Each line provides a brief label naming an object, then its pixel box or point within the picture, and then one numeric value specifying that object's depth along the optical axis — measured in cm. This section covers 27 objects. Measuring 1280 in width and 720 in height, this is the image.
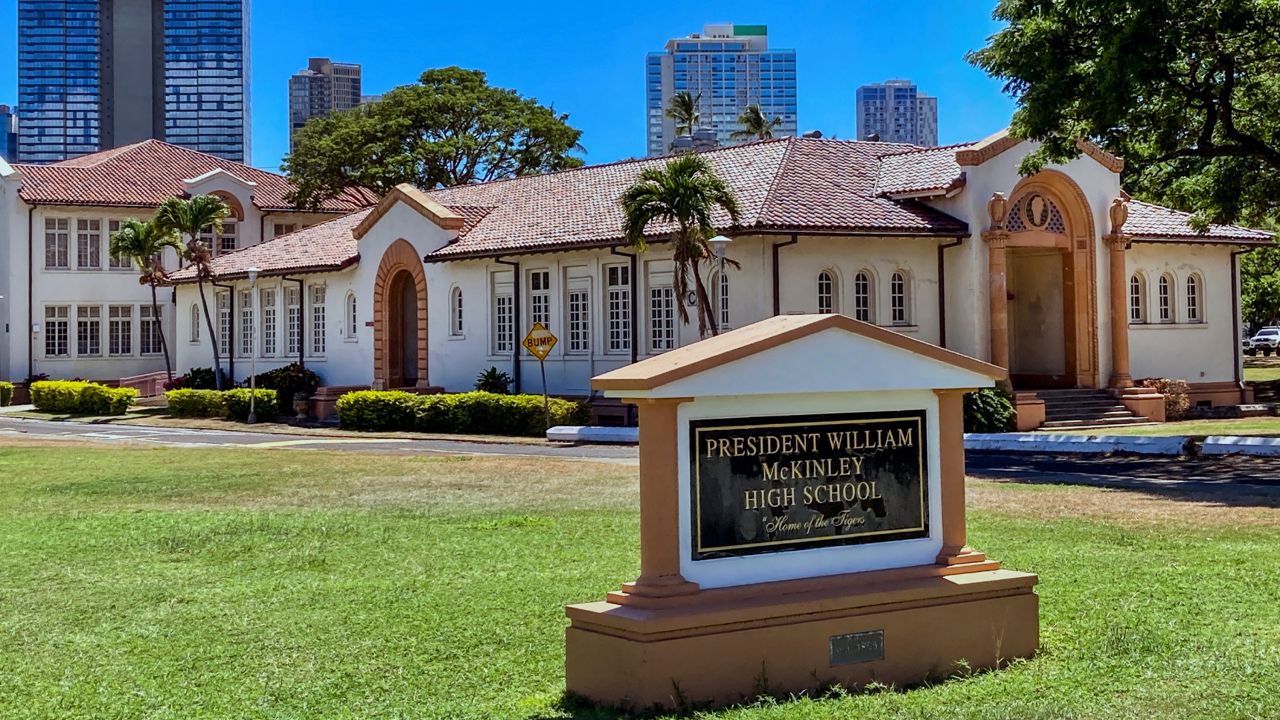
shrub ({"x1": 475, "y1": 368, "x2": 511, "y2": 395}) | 3416
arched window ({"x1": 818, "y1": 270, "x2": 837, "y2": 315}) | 3025
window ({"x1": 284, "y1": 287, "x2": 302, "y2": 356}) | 4162
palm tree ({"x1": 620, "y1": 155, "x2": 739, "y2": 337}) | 2709
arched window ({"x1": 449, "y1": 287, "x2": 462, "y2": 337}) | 3650
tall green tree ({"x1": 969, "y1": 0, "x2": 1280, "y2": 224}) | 2089
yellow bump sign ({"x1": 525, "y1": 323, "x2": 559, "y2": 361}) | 3011
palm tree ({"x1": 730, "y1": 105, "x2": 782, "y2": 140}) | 7088
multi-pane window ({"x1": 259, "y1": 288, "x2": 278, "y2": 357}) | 4275
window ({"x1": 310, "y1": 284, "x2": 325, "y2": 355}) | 4091
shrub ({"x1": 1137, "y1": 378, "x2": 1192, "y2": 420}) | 3309
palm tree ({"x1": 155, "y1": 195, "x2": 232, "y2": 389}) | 4275
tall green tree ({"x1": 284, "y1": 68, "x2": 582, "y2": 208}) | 5550
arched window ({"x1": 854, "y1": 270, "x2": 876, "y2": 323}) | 3058
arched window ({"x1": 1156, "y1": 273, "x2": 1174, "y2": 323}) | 3481
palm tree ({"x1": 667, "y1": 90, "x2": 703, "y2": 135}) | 7031
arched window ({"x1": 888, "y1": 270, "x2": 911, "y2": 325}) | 3089
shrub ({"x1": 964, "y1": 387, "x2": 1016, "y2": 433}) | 2900
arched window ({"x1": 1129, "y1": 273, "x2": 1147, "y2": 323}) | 3441
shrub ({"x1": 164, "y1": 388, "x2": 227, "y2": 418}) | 3859
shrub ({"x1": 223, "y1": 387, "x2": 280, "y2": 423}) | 3719
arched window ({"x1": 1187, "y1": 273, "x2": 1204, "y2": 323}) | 3538
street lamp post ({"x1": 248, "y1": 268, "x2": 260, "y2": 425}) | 3675
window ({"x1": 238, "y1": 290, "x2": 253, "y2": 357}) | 4384
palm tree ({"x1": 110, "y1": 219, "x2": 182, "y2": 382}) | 4406
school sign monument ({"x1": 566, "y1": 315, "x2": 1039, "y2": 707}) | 702
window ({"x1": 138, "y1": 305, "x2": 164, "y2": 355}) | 5300
